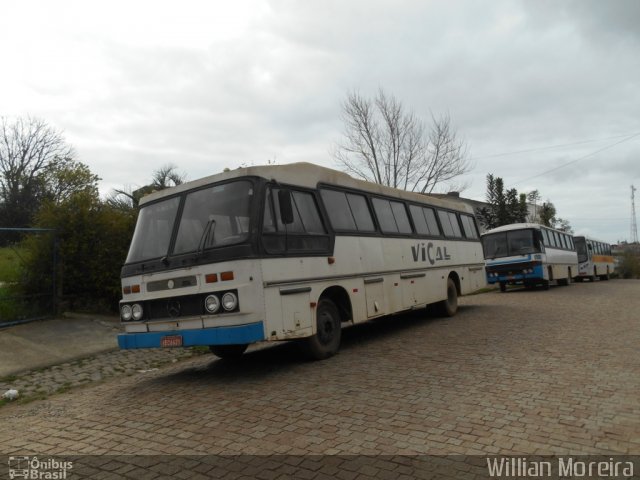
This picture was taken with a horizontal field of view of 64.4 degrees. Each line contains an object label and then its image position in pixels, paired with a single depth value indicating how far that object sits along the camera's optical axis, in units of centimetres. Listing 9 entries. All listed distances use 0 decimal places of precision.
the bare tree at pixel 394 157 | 2956
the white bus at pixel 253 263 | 617
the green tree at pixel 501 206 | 4947
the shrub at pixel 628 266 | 5113
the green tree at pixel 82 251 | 1098
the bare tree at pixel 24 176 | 3856
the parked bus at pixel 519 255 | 2216
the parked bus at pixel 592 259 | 3575
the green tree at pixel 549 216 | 5766
